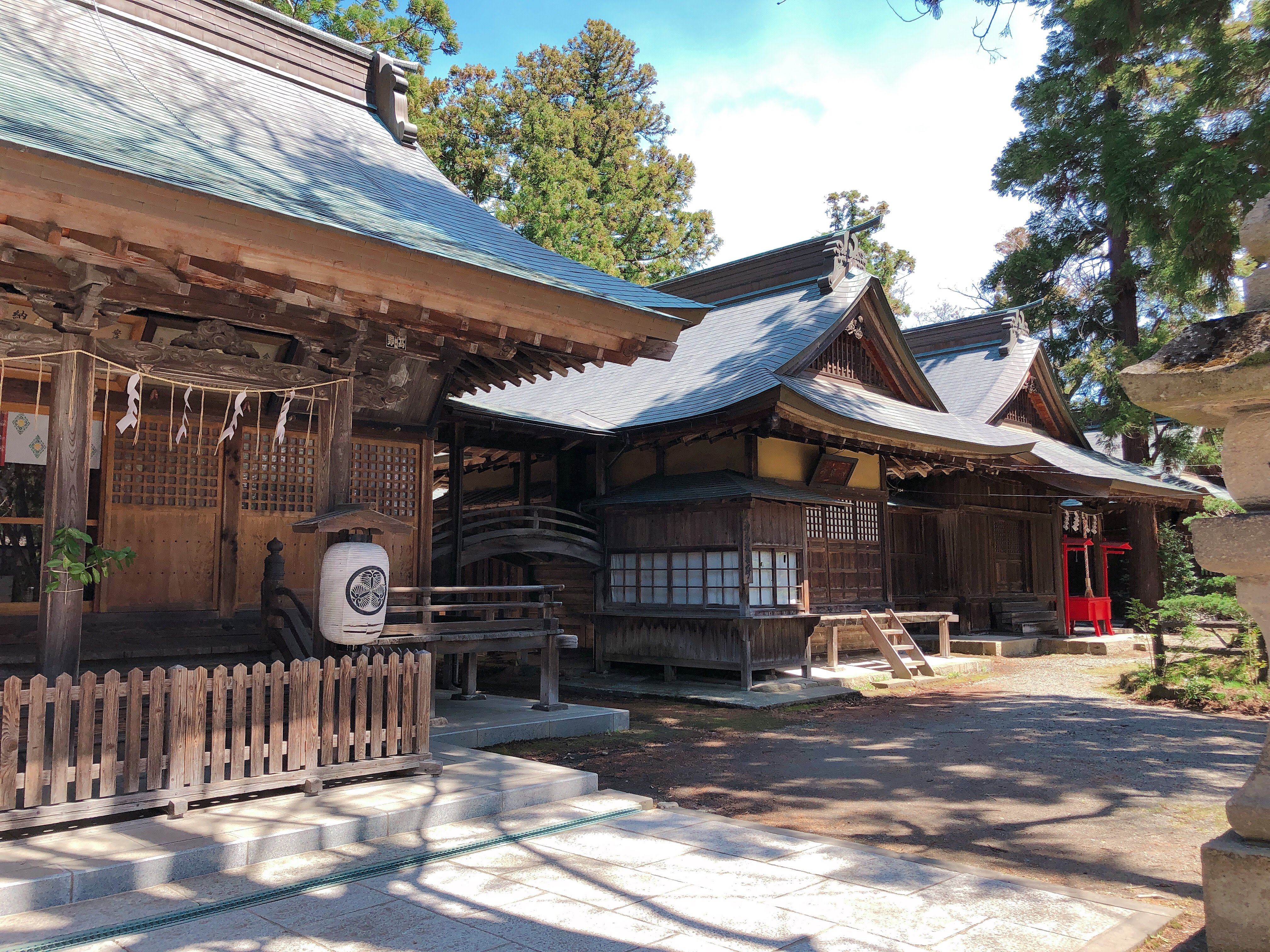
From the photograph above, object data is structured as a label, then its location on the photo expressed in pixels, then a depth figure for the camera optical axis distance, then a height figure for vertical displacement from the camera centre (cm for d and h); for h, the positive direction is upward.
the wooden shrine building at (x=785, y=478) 1341 +183
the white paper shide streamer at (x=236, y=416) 741 +145
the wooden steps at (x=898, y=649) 1450 -126
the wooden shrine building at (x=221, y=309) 569 +208
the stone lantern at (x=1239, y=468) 385 +48
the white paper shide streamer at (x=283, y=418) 743 +135
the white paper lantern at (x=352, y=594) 692 -13
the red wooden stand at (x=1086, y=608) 1972 -77
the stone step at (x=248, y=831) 446 -148
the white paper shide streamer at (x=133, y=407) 677 +134
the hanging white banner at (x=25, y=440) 815 +129
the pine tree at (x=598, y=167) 2519 +1355
